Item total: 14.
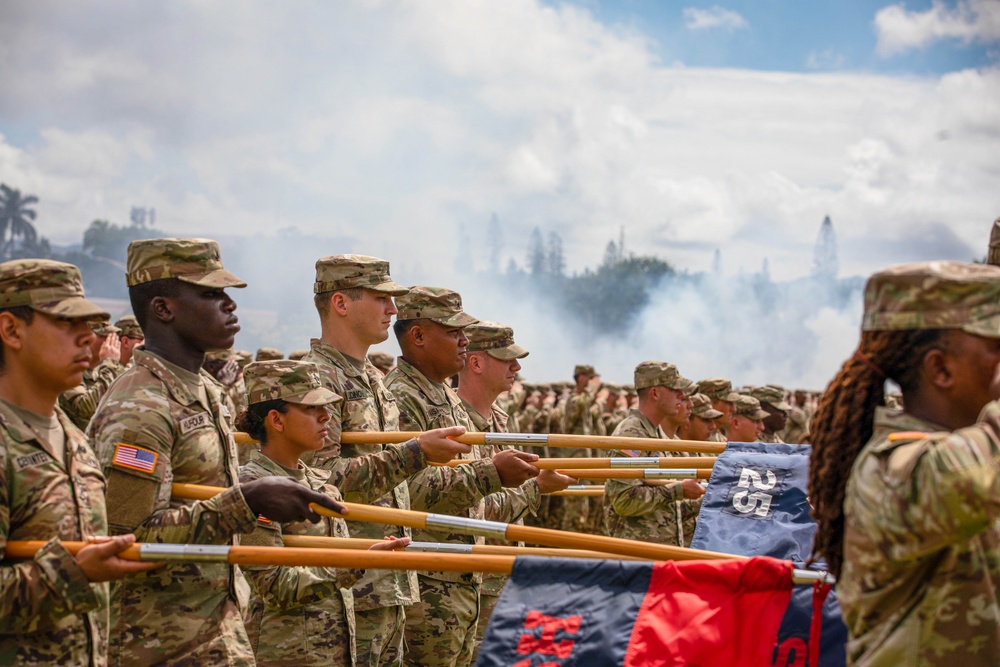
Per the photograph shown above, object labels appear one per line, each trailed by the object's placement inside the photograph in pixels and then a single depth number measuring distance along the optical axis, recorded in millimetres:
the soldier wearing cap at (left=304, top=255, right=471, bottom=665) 5840
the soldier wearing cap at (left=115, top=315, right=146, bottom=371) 12859
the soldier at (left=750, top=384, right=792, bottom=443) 12742
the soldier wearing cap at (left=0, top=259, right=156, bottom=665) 3613
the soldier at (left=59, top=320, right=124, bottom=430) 10438
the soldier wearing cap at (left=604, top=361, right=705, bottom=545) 9031
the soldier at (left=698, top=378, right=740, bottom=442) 12438
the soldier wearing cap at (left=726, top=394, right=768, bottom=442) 11547
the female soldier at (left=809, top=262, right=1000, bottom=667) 2842
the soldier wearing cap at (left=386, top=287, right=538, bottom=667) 6238
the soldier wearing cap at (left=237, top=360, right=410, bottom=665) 5297
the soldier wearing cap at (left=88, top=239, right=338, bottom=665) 4344
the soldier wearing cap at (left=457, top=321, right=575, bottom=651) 7875
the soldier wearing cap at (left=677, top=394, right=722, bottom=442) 11539
